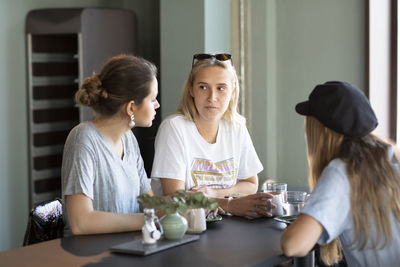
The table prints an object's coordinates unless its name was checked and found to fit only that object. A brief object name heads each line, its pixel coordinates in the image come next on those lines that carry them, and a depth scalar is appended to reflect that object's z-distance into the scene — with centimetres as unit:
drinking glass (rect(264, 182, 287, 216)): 228
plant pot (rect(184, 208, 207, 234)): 201
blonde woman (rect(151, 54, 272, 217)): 263
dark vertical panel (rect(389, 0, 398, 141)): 426
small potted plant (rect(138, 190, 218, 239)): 186
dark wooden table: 169
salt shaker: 182
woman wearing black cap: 166
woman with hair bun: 208
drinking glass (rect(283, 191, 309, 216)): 229
